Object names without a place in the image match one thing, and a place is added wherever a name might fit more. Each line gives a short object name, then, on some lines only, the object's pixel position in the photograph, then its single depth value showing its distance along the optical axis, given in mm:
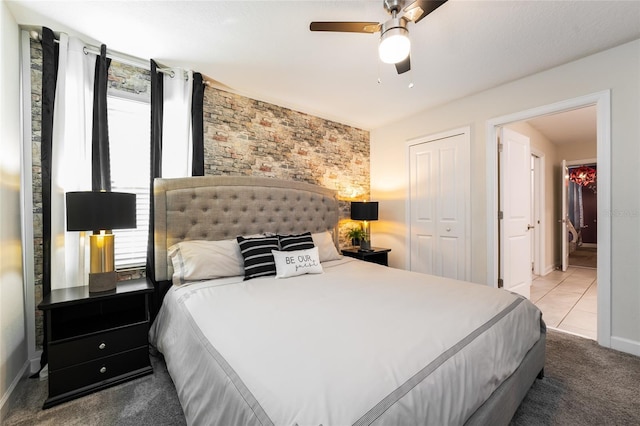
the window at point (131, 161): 2434
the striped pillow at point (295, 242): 2716
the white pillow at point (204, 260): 2254
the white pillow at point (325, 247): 3029
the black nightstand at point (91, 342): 1753
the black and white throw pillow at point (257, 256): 2402
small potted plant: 4070
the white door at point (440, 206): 3379
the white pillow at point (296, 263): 2416
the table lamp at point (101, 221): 1857
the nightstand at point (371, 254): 3742
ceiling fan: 1562
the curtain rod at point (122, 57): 2080
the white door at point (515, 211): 3170
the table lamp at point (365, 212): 3920
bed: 928
